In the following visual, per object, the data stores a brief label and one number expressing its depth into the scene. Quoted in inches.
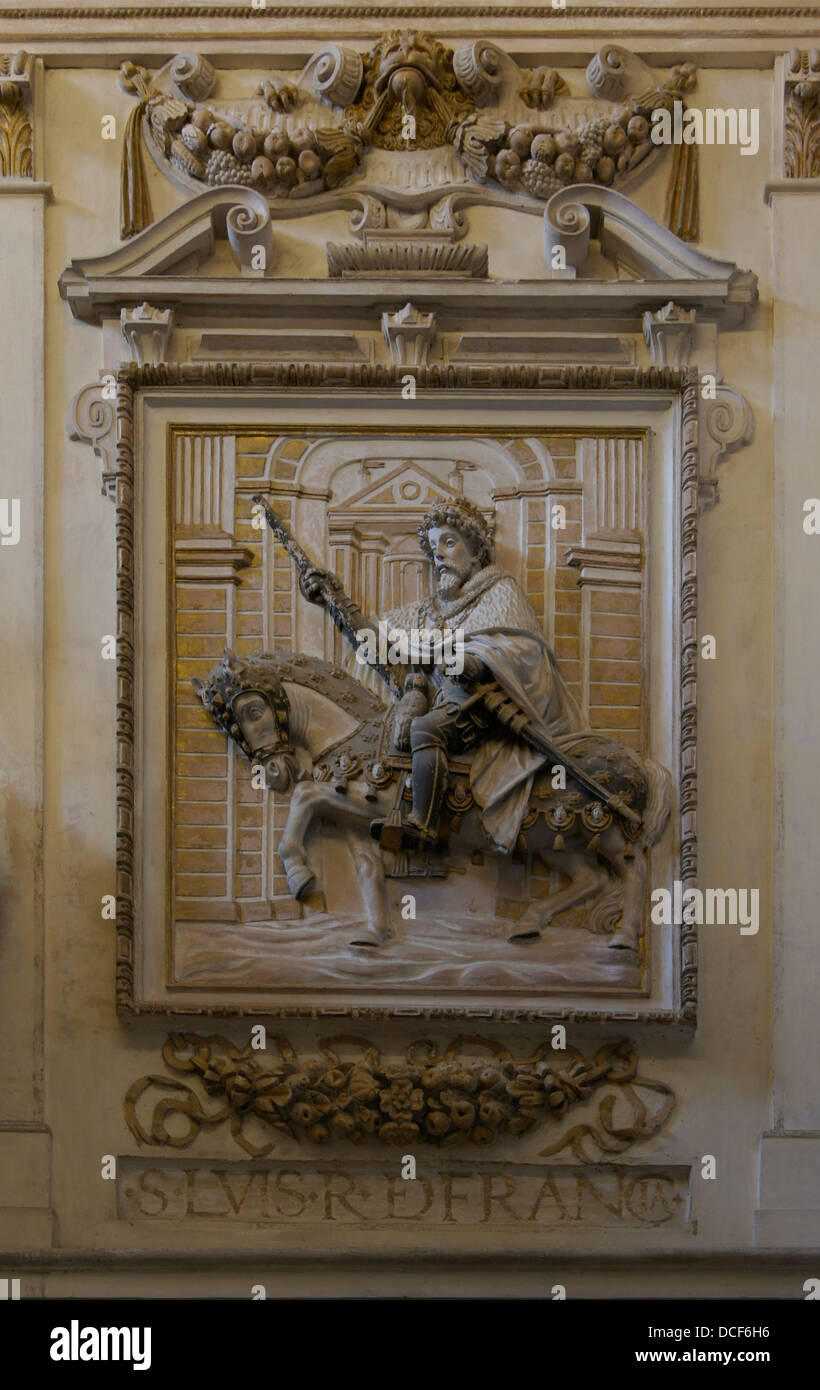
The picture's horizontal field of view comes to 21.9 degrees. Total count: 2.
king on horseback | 251.0
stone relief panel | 253.6
